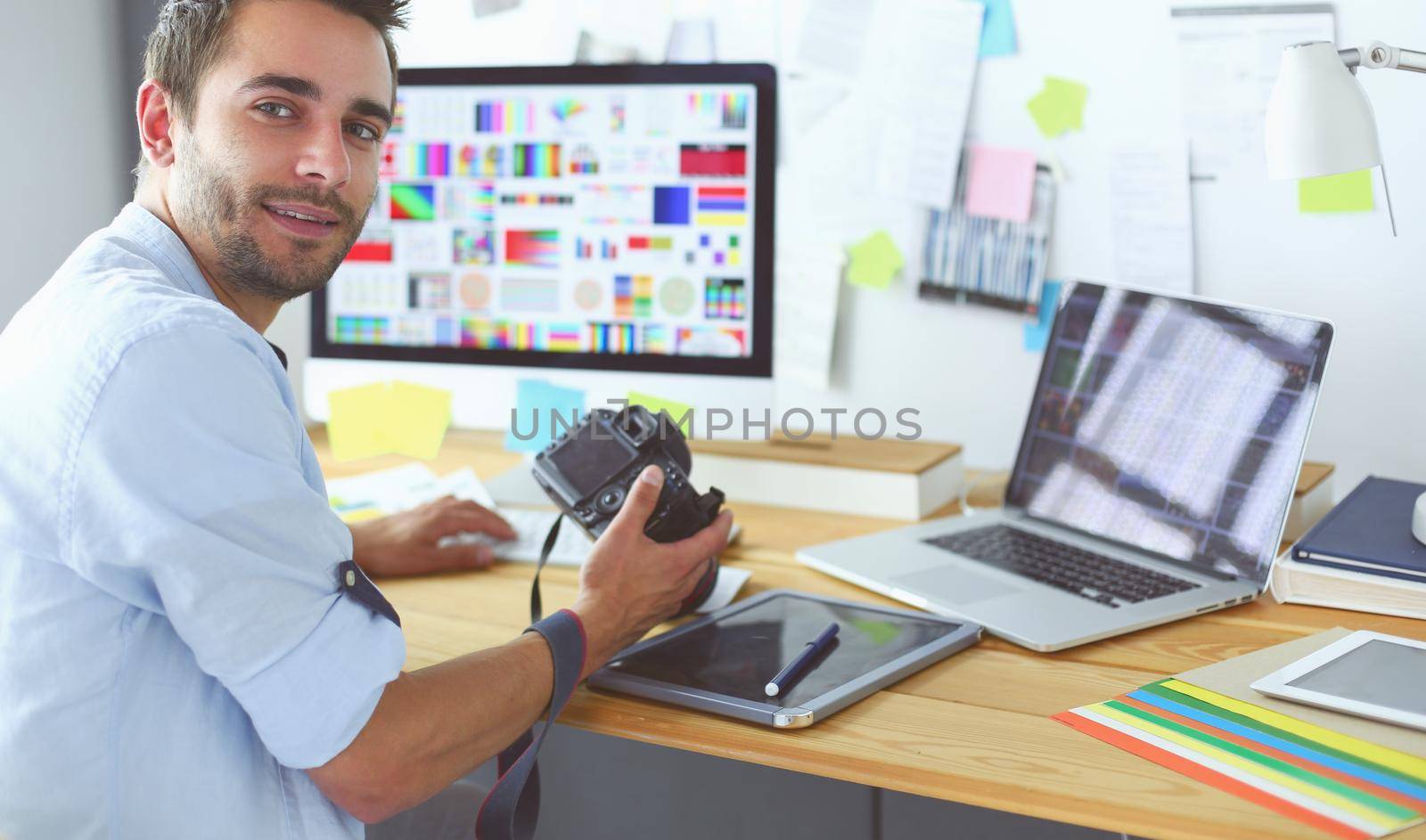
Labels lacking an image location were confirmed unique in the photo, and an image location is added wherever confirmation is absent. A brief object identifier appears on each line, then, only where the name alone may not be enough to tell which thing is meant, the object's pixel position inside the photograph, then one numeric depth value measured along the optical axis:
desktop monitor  1.29
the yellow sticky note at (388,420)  1.39
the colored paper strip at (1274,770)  0.64
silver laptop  1.00
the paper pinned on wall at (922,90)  1.43
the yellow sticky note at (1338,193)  1.25
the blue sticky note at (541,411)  1.35
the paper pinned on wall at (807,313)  1.56
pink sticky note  1.42
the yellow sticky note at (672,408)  1.30
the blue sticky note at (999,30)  1.40
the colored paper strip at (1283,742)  0.67
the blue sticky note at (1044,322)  1.44
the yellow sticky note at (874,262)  1.52
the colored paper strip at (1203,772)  0.63
